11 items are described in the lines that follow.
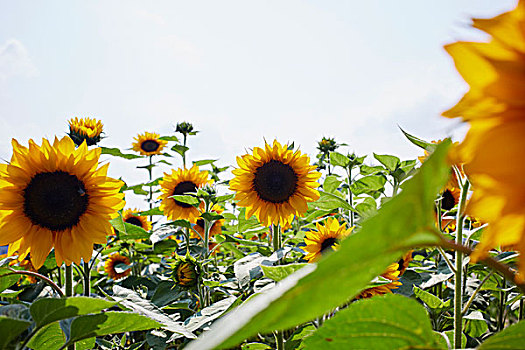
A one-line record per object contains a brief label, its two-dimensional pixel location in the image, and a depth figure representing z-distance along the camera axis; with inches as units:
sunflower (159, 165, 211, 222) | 103.1
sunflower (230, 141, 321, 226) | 77.7
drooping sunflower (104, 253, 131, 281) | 126.6
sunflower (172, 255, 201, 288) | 66.0
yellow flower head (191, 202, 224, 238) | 108.0
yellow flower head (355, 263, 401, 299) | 50.5
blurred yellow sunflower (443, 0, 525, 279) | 11.7
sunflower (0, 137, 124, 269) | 44.4
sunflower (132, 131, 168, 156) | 161.0
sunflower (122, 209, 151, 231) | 123.8
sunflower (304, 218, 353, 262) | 66.8
